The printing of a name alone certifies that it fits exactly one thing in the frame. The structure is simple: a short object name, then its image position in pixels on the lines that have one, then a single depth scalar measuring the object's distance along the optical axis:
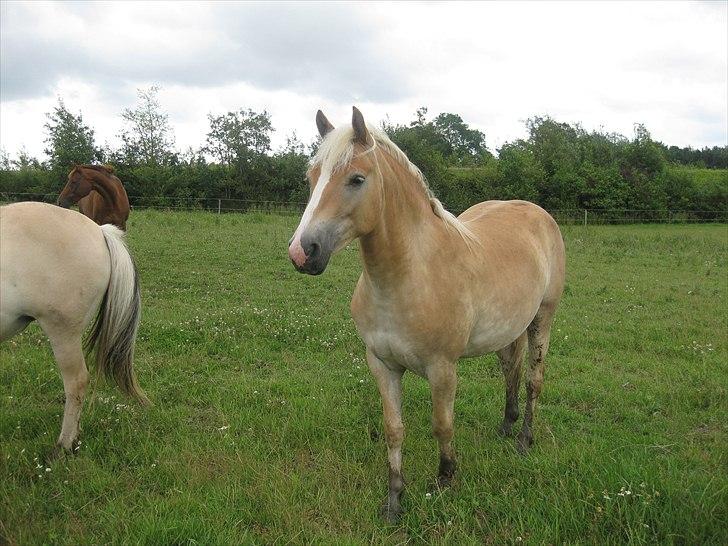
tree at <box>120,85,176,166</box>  39.72
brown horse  8.95
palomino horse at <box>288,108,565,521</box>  2.58
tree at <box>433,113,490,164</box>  79.62
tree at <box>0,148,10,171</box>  39.48
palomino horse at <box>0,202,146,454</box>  3.42
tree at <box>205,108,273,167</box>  39.39
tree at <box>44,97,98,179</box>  32.53
